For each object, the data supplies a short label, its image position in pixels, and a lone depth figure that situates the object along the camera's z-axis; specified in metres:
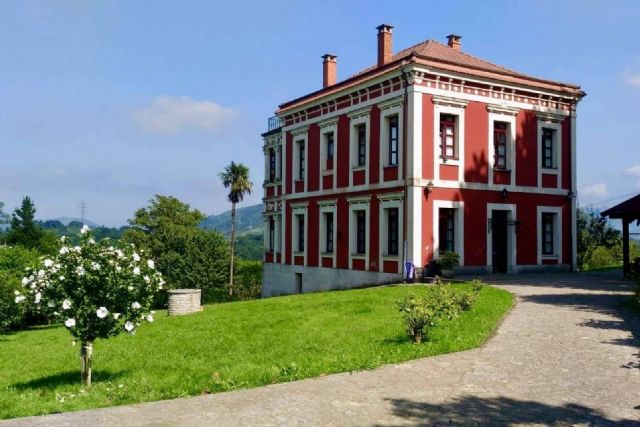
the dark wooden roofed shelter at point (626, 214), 20.97
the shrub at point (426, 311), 10.08
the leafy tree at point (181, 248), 46.94
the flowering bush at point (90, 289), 8.80
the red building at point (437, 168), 22.44
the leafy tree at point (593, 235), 33.38
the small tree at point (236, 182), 52.50
